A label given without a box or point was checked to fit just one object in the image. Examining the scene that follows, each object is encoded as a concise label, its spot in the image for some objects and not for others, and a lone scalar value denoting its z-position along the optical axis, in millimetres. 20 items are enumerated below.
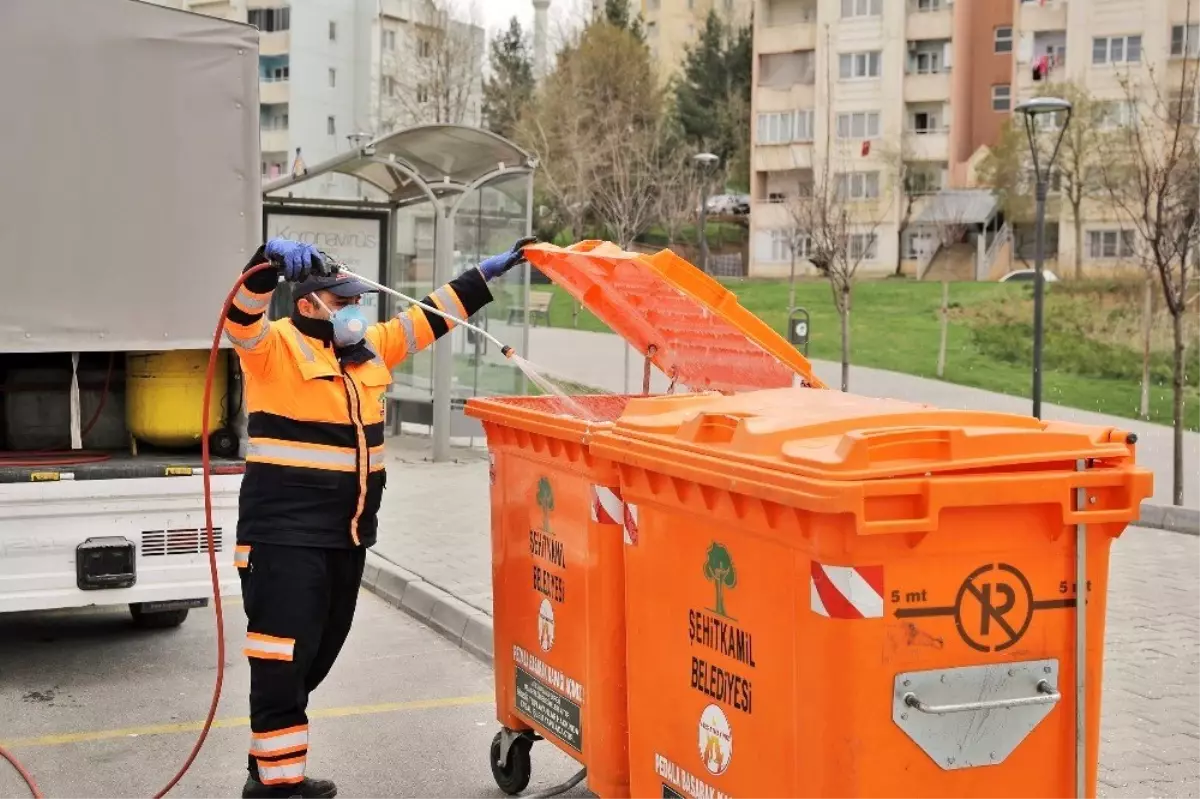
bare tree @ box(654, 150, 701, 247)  39969
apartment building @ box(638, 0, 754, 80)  75750
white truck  6324
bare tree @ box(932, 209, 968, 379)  43853
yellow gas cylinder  6992
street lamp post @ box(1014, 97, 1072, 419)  13891
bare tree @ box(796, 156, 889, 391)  21016
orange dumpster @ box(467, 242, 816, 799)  4266
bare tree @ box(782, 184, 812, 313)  24644
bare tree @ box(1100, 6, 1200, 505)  11289
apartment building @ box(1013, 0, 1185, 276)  44188
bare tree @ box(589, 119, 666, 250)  32653
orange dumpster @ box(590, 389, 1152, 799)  3080
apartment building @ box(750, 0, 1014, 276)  50750
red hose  4875
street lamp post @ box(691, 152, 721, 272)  38281
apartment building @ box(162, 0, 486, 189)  60406
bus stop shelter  13758
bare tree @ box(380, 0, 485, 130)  47031
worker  4590
